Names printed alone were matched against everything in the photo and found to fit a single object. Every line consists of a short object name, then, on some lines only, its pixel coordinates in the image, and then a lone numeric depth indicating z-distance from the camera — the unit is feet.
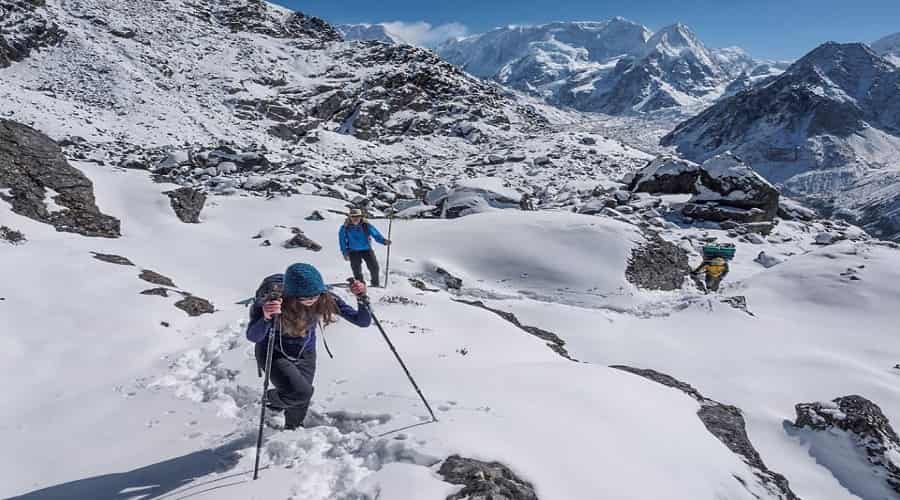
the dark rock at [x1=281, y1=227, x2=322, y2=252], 57.93
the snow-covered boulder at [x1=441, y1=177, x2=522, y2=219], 89.15
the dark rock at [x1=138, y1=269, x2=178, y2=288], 36.65
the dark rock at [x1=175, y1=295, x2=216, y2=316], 33.29
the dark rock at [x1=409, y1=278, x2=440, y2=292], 48.42
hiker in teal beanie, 16.05
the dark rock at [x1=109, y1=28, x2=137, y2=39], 280.92
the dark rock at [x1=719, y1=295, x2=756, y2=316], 48.47
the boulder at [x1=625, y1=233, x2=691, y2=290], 59.16
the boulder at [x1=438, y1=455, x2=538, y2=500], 12.84
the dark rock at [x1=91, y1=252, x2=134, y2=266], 38.63
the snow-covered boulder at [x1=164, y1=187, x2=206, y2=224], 66.28
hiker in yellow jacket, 59.88
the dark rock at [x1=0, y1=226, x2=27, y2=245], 38.58
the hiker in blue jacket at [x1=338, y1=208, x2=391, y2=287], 40.58
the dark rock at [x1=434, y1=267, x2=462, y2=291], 56.34
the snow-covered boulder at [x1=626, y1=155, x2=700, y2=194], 121.90
